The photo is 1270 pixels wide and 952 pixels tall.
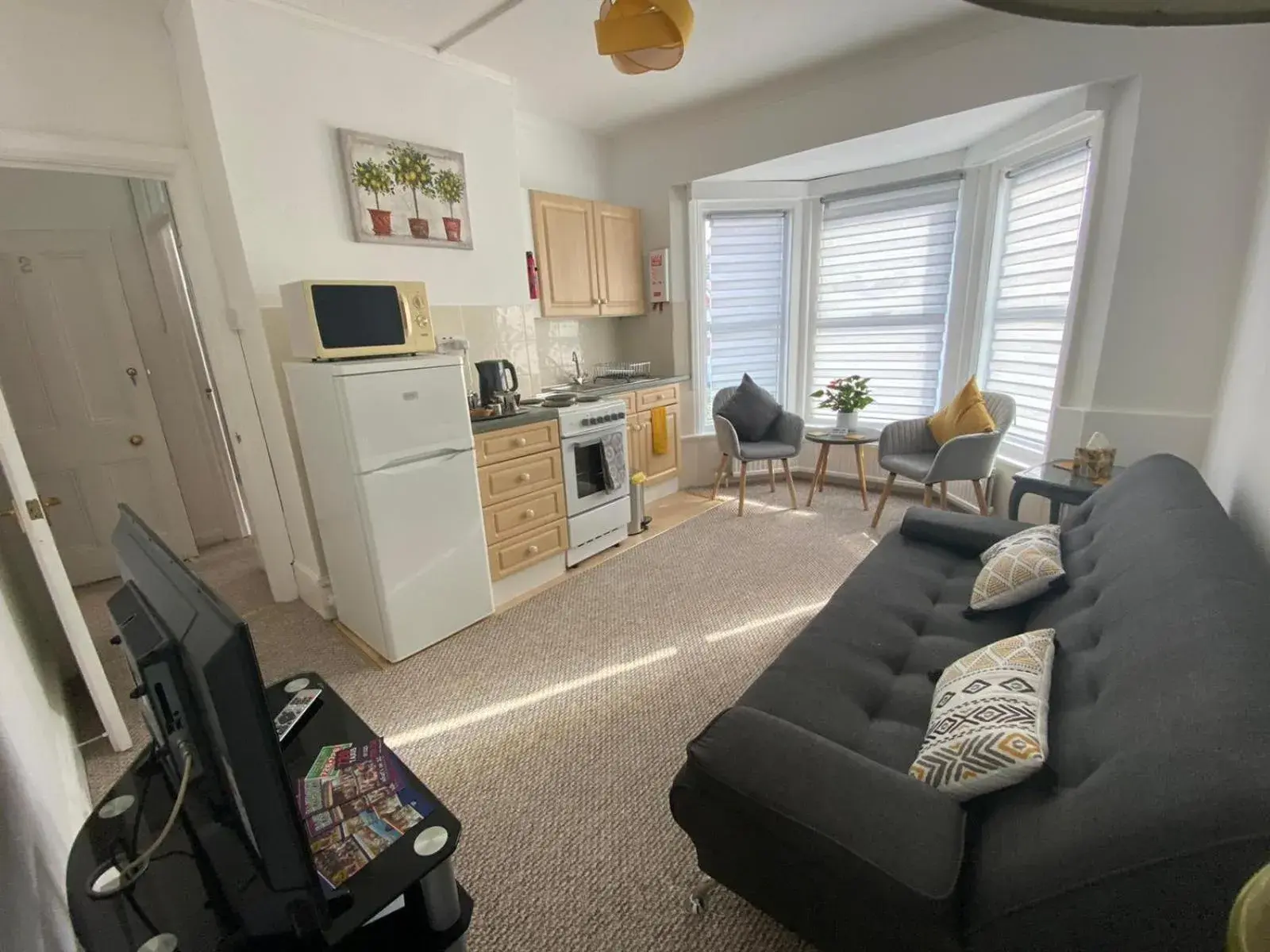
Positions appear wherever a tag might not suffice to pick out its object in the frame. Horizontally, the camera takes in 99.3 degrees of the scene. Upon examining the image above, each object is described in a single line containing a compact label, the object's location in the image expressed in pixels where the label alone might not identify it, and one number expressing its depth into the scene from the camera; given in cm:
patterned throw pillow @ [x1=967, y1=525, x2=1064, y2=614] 162
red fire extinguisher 355
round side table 382
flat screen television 58
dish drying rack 432
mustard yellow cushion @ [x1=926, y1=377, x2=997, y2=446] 329
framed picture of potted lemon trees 266
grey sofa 69
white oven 313
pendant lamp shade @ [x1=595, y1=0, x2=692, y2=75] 168
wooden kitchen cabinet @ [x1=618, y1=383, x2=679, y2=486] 397
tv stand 74
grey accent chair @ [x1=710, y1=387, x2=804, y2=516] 394
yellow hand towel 414
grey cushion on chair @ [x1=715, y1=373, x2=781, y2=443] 423
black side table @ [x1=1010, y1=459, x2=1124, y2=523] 234
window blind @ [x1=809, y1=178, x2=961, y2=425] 388
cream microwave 213
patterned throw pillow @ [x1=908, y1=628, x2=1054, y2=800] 97
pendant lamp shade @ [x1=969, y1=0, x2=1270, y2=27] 35
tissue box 240
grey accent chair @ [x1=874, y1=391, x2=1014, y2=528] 317
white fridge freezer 213
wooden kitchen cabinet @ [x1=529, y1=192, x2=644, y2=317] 362
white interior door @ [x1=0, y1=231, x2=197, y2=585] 299
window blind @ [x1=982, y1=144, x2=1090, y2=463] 295
